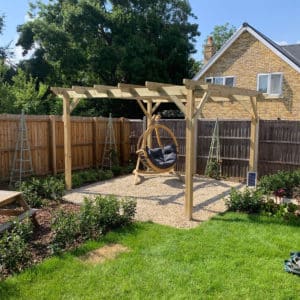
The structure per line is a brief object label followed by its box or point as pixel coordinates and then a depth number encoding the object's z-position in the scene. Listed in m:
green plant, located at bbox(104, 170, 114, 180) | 9.86
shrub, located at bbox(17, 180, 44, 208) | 6.13
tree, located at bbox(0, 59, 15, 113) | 14.54
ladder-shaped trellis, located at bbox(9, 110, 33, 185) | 8.31
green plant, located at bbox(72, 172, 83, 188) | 8.69
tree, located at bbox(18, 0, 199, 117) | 18.20
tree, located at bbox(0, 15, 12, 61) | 21.20
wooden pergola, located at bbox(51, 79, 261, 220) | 5.92
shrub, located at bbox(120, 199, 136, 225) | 5.35
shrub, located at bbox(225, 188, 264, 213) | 6.11
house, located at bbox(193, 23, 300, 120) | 13.34
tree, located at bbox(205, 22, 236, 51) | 34.47
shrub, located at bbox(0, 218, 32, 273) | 3.81
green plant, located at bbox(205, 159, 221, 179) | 10.12
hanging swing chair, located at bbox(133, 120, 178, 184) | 8.87
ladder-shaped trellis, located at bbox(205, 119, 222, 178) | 10.13
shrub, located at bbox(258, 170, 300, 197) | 7.07
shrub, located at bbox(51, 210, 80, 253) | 4.38
